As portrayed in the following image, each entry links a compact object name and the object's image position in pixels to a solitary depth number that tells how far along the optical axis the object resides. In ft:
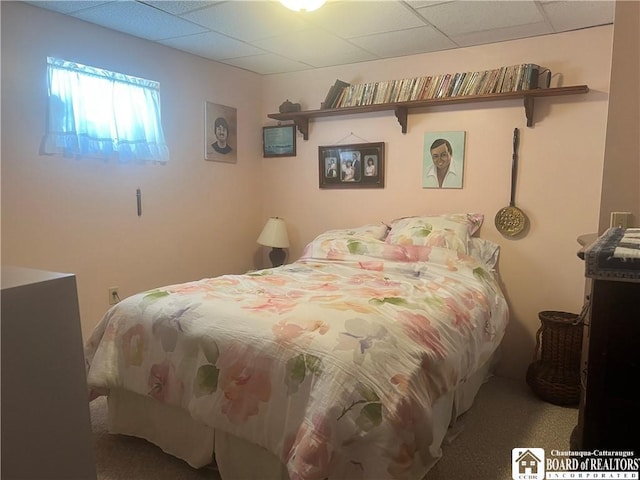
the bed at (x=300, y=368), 4.94
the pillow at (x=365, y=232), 10.52
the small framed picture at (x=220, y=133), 11.80
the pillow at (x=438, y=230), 9.39
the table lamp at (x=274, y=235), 12.48
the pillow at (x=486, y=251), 9.75
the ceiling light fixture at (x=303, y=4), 6.93
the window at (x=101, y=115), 8.70
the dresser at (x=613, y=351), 3.69
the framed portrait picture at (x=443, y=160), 10.46
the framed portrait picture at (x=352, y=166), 11.57
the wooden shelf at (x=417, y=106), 9.06
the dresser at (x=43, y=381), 2.53
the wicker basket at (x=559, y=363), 8.54
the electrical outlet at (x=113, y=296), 9.87
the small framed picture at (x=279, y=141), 12.91
